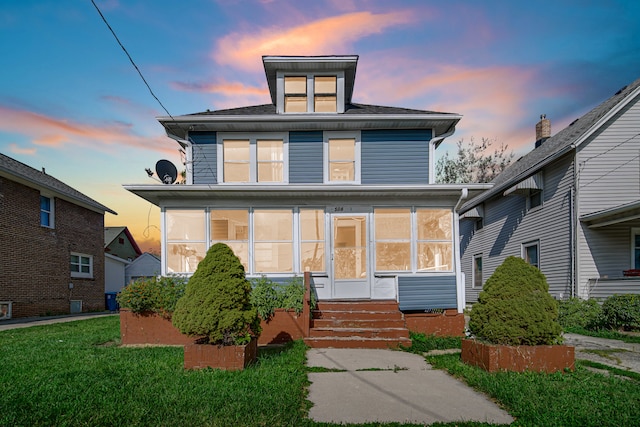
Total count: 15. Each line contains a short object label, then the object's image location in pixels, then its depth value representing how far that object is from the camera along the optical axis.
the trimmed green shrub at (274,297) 8.08
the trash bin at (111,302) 20.53
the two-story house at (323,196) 9.65
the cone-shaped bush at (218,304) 5.33
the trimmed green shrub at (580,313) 10.38
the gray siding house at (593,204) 11.38
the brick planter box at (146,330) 7.97
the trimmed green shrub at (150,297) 7.93
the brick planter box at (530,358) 5.07
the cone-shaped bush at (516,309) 5.16
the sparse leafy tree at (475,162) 29.48
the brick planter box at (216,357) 5.22
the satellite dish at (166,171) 10.23
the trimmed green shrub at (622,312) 9.48
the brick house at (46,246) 14.01
